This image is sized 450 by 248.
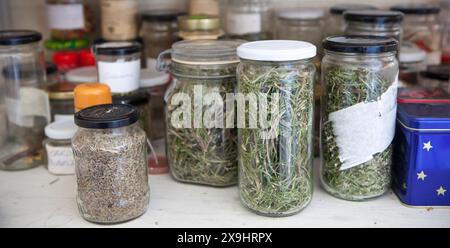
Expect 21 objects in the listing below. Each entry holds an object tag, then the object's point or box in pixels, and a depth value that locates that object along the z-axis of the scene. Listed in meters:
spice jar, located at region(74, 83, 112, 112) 0.89
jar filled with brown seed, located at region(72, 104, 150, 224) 0.77
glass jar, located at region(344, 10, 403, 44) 0.97
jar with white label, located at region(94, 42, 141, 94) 0.98
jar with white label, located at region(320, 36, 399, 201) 0.81
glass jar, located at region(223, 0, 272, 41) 1.16
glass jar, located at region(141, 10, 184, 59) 1.20
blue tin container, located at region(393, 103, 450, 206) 0.80
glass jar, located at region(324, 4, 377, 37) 1.18
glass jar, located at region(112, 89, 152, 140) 1.00
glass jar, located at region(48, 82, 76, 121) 1.07
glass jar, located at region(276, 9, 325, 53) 1.19
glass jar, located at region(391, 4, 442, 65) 1.23
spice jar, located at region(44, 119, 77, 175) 0.97
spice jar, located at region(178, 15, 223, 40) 1.04
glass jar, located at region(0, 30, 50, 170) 1.05
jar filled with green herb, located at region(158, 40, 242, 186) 0.88
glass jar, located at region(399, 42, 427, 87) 1.17
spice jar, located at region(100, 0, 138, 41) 1.21
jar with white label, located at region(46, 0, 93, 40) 1.21
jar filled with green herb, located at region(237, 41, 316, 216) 0.77
